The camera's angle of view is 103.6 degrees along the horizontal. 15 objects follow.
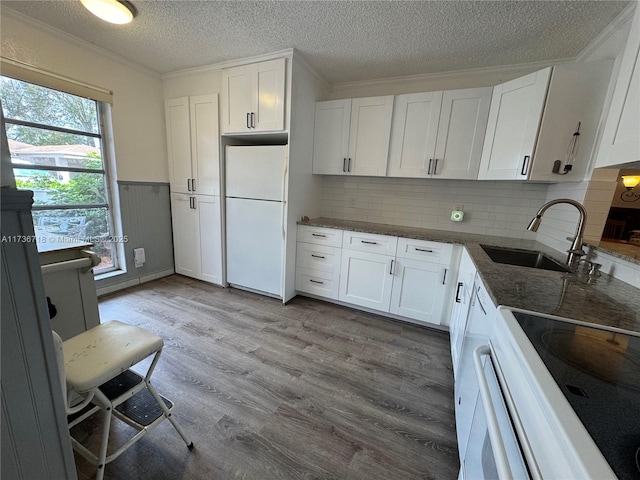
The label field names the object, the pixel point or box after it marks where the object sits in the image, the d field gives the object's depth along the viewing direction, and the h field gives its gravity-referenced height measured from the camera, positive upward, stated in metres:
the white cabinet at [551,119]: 1.72 +0.62
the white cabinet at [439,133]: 2.25 +0.61
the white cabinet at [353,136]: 2.56 +0.61
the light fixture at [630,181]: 1.54 +0.18
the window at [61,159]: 2.15 +0.15
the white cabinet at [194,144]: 2.82 +0.47
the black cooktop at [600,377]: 0.41 -0.38
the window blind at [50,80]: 1.97 +0.82
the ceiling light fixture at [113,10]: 1.65 +1.13
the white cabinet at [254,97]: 2.41 +0.90
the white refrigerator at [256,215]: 2.62 -0.30
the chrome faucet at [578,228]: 1.38 -0.12
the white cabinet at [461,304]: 1.65 -0.75
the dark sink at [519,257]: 1.89 -0.41
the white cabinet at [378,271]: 2.32 -0.76
